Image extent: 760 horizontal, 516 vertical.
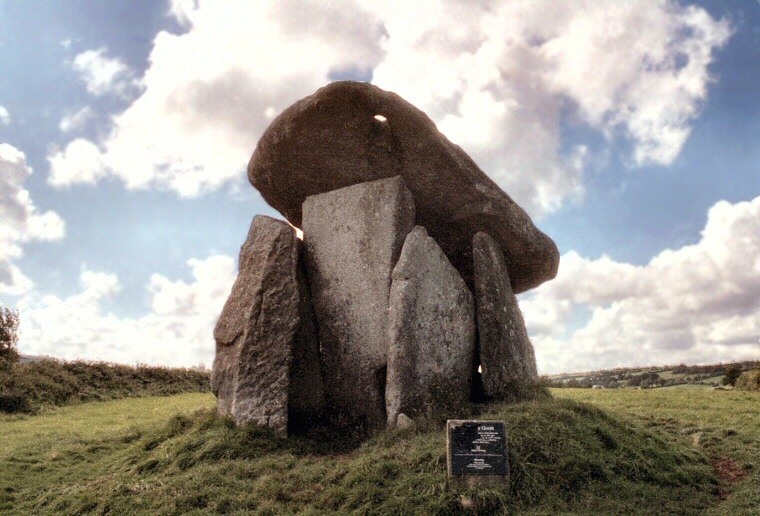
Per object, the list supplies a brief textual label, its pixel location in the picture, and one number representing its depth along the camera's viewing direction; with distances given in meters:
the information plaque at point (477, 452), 7.31
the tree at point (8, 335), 24.49
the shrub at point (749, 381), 22.03
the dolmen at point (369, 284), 10.02
